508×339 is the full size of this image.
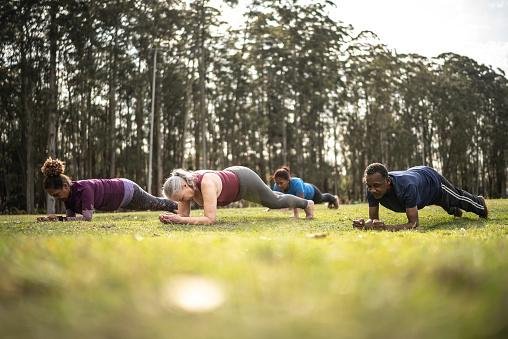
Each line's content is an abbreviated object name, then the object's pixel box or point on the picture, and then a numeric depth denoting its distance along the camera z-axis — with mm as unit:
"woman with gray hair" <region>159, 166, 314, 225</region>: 6727
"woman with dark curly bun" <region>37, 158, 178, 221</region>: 8039
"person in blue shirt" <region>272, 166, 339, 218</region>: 10227
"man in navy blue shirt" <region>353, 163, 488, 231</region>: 6137
